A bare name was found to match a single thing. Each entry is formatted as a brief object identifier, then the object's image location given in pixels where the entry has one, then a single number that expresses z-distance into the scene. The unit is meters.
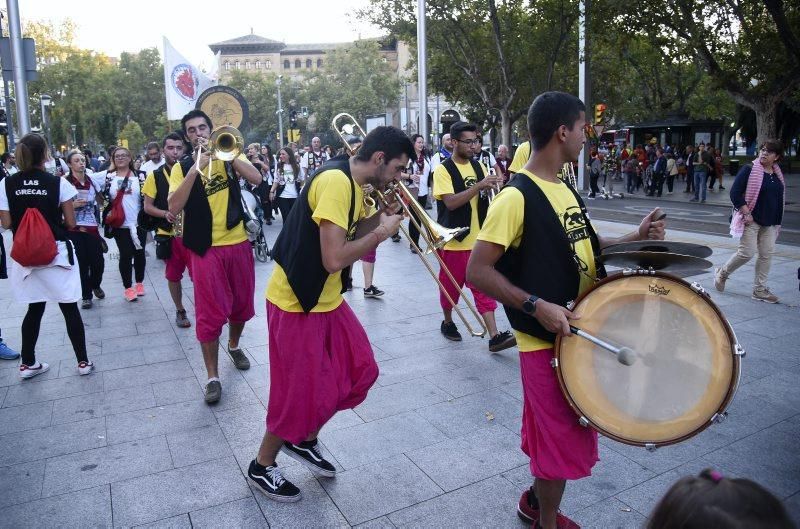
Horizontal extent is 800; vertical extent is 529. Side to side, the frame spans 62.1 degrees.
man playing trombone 3.08
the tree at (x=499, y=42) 25.58
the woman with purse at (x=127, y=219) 7.79
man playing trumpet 4.62
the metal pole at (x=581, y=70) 20.08
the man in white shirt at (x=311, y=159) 13.98
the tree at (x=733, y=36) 17.27
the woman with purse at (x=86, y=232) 7.34
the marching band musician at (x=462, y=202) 5.56
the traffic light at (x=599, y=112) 23.89
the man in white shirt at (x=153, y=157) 8.77
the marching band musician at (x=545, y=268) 2.60
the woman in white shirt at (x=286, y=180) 11.88
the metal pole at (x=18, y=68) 10.87
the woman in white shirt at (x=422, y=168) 11.98
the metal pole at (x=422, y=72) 19.56
